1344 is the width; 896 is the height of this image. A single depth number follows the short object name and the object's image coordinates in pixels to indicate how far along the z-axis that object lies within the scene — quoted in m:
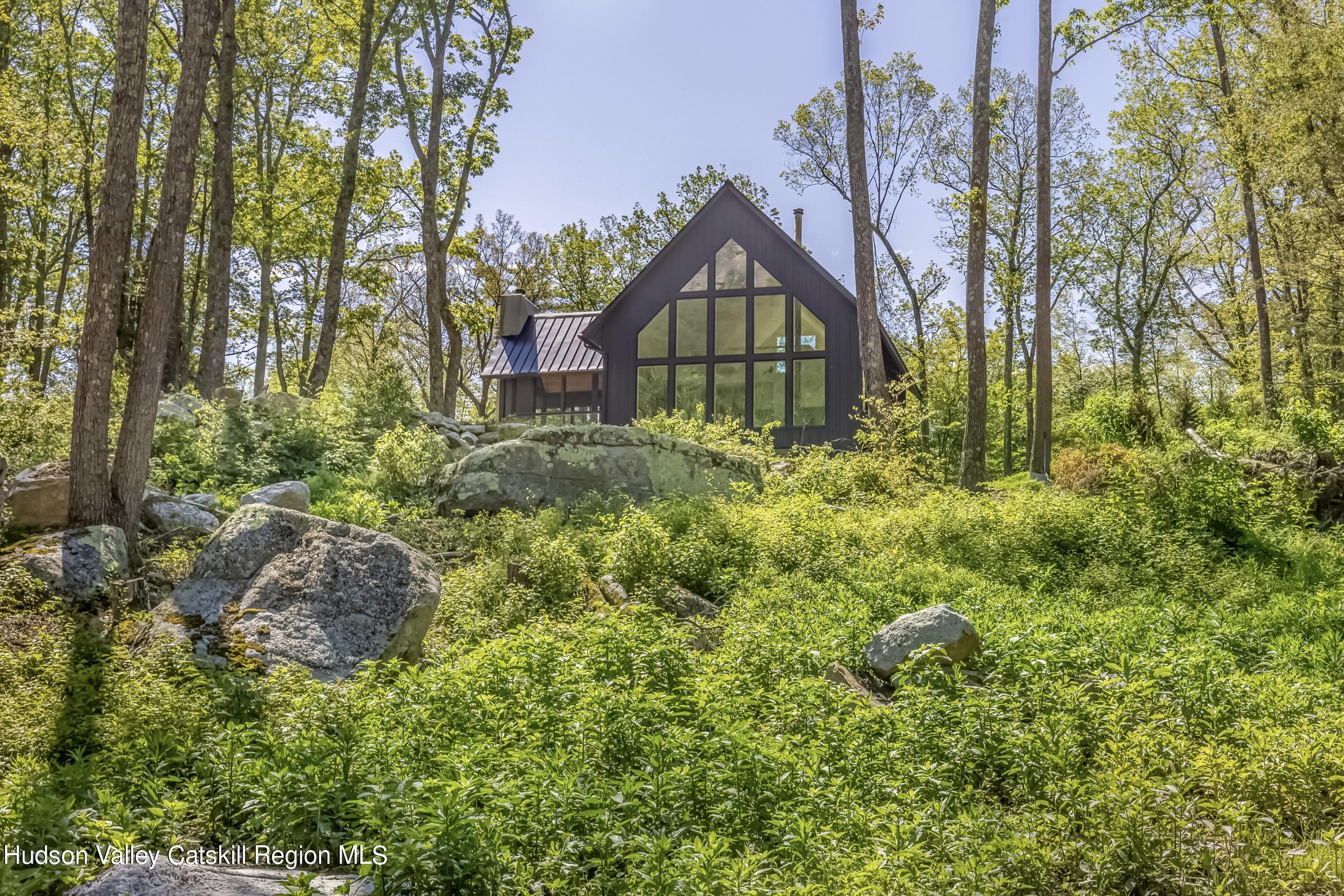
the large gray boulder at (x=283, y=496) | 10.00
